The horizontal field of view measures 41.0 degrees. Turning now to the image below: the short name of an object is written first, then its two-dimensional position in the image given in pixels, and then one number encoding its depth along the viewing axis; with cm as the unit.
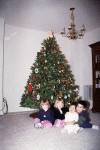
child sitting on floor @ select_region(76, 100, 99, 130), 308
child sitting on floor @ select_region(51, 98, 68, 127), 341
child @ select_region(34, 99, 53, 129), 329
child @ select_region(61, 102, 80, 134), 291
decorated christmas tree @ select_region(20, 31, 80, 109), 398
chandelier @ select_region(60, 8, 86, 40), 355
